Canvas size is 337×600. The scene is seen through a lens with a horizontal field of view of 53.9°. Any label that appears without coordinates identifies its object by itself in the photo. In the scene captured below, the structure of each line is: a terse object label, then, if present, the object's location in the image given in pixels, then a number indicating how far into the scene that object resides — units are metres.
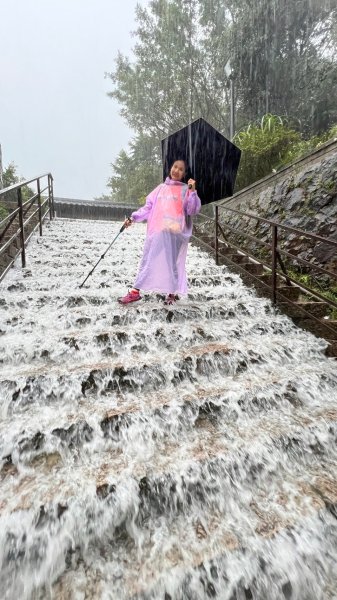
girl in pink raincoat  3.64
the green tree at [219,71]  13.10
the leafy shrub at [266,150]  7.96
